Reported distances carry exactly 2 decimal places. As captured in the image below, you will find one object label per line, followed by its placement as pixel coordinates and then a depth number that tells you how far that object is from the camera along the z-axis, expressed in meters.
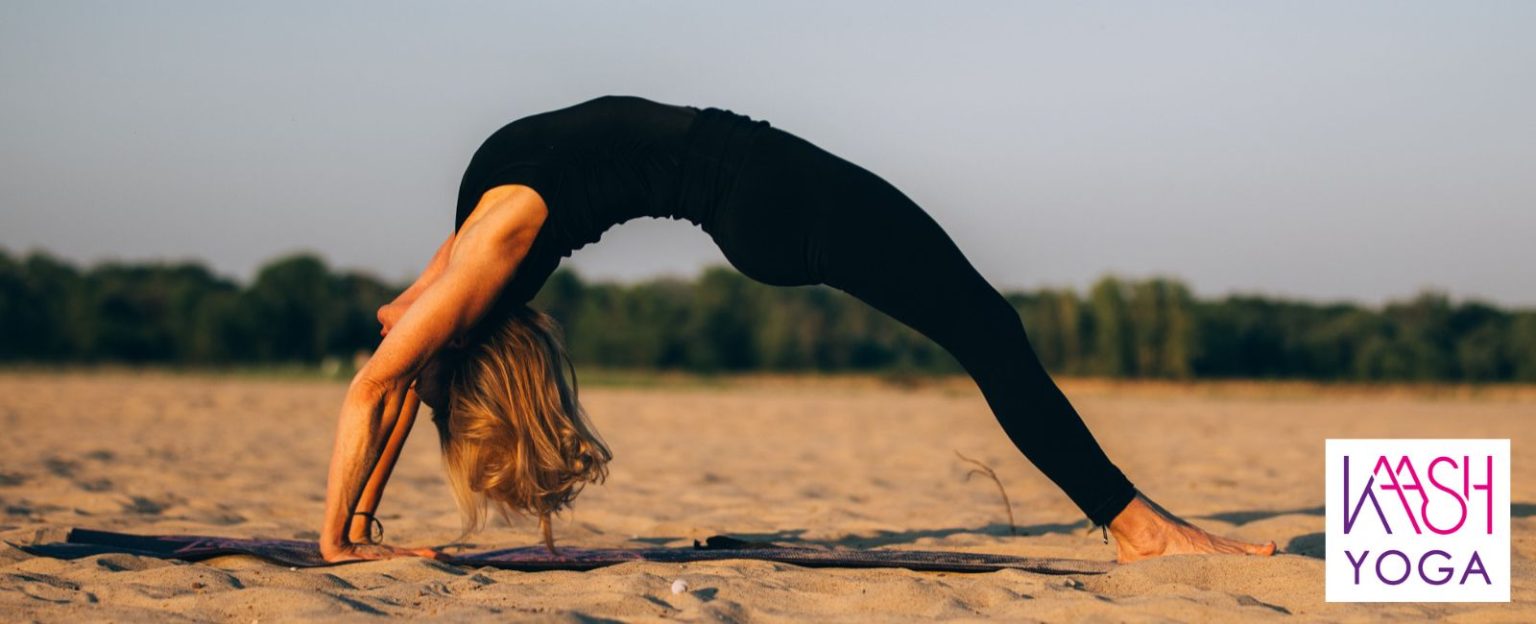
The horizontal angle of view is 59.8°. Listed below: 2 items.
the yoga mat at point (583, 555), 3.54
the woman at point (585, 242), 3.17
